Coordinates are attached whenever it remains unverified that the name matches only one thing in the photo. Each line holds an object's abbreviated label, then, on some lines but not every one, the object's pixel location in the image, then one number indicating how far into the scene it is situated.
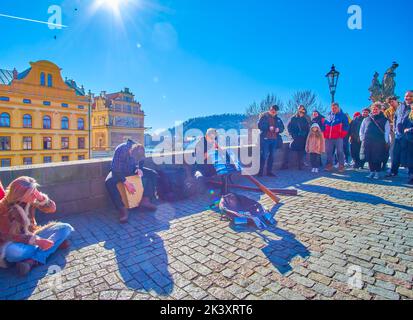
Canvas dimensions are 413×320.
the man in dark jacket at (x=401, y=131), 6.70
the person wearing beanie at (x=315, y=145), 8.66
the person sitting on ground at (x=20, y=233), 2.61
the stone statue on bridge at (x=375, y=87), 34.83
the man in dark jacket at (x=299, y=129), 9.04
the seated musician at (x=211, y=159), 5.45
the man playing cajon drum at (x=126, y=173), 4.40
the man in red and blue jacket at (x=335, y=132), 8.62
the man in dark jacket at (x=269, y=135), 8.07
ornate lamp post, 10.99
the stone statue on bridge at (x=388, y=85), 30.06
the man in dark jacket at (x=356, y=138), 9.05
